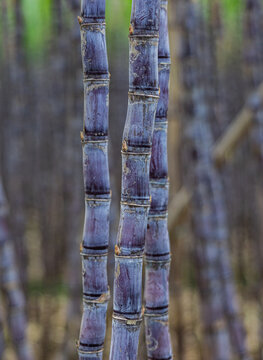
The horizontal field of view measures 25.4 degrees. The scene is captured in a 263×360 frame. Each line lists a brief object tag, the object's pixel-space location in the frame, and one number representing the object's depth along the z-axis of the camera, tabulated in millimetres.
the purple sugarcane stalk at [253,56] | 2783
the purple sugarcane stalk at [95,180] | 1060
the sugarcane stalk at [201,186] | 2475
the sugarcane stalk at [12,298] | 2090
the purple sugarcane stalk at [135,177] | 1018
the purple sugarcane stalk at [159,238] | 1170
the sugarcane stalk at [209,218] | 2520
